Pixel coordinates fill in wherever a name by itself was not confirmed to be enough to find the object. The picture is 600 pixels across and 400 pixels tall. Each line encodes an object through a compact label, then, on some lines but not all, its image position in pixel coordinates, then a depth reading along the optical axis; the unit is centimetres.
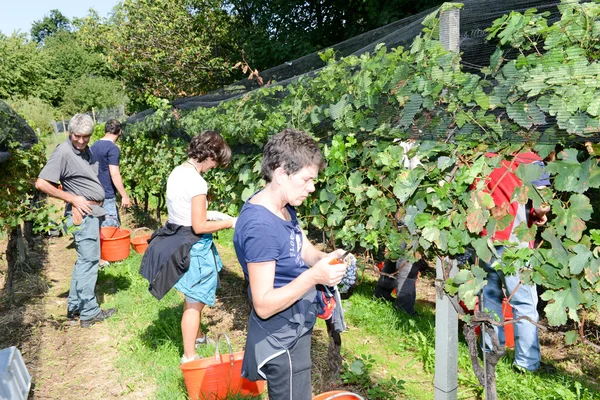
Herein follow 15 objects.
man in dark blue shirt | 583
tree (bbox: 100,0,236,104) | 1357
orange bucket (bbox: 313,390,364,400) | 222
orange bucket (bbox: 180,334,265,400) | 268
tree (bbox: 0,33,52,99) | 3438
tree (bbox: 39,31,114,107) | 5026
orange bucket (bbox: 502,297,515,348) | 338
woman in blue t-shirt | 169
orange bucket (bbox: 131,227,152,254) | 624
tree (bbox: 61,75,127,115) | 4172
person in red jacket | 279
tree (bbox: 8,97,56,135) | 2625
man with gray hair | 395
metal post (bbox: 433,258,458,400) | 224
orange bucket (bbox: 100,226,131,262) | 568
